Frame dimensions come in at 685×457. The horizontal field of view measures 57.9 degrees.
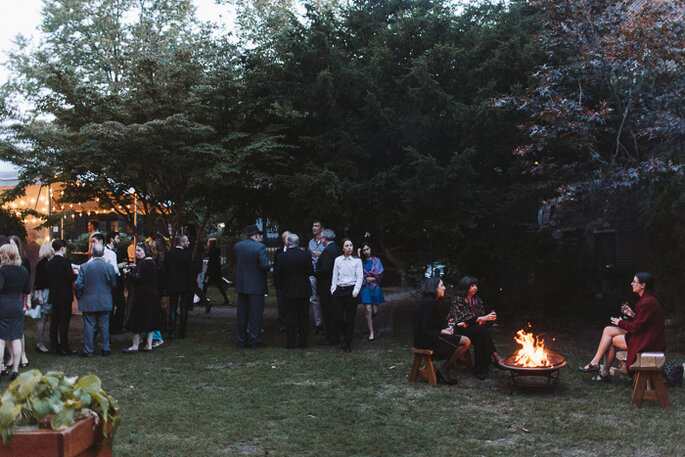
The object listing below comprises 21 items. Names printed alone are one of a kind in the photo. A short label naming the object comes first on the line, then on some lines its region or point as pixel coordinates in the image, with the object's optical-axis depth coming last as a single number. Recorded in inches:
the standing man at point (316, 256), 473.1
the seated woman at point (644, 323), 283.7
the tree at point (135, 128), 493.4
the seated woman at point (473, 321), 336.8
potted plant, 109.4
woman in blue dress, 457.7
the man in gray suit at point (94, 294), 391.5
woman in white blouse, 430.0
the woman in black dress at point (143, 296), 406.0
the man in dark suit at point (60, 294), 394.6
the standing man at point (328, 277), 448.1
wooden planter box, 108.3
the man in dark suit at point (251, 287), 436.1
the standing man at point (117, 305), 493.0
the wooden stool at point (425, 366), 318.7
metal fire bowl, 286.2
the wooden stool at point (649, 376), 271.6
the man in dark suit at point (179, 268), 449.7
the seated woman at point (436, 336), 321.7
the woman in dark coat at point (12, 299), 318.7
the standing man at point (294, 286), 430.3
